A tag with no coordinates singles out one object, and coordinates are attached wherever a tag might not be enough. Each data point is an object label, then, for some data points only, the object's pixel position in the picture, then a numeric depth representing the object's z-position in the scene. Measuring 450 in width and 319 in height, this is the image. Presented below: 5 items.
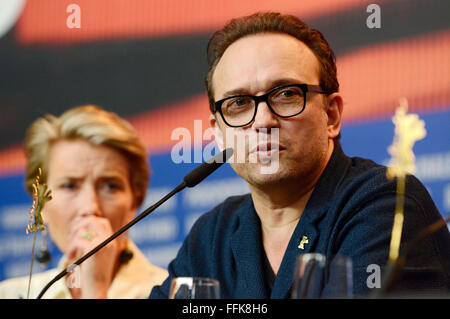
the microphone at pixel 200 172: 2.38
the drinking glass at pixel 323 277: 2.17
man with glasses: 2.43
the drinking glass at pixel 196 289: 2.19
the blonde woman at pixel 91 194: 2.81
